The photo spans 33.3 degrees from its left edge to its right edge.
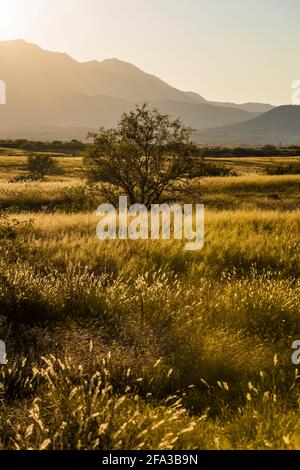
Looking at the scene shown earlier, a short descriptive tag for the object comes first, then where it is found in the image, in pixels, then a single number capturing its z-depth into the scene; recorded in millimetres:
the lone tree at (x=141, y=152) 21328
